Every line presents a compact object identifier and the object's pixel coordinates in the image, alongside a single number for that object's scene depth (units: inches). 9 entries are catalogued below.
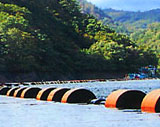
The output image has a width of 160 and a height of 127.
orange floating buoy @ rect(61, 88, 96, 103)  1257.4
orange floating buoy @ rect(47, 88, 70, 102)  1378.8
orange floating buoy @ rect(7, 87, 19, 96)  2085.6
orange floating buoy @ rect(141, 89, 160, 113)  831.7
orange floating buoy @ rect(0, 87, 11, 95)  2440.5
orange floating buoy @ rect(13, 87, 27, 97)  1863.6
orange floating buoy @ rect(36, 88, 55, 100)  1495.6
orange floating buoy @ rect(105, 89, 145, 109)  1005.2
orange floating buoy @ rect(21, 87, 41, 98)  1726.6
